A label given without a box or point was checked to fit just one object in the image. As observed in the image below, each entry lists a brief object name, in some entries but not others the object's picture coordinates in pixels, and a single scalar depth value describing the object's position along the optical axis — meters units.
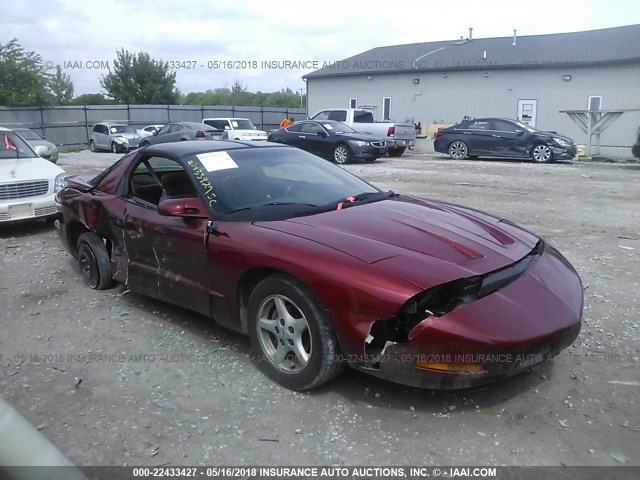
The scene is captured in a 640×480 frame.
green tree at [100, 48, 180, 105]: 50.56
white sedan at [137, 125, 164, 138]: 28.82
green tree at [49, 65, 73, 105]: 31.62
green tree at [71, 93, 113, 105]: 59.26
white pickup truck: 18.66
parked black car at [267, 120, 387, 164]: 16.09
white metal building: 23.72
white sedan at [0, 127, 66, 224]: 7.19
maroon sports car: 2.72
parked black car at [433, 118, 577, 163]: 16.73
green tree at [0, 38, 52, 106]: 30.19
